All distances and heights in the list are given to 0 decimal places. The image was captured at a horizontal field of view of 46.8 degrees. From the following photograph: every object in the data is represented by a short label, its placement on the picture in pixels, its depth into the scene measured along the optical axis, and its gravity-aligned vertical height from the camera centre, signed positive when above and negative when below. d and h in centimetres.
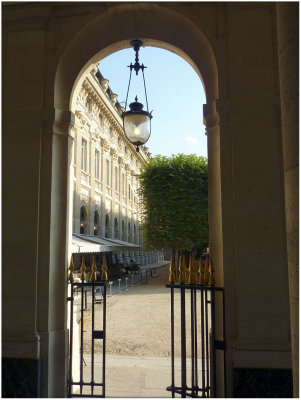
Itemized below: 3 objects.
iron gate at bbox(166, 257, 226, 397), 369 -77
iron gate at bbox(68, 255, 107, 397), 414 -175
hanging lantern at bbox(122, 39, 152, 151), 504 +161
